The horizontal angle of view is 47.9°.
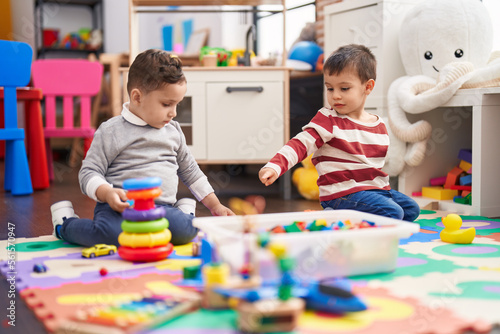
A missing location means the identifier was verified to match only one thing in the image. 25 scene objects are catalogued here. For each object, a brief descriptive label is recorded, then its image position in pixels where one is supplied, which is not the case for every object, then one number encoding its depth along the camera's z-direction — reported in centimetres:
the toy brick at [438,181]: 208
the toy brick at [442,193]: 197
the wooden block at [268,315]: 71
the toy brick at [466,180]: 193
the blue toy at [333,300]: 79
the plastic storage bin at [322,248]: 88
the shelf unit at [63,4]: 499
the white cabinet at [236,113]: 231
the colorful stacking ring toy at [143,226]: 110
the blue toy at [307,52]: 280
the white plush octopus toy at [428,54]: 194
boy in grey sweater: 128
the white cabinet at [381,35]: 213
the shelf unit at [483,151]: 174
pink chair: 317
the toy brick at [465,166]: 197
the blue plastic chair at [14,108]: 239
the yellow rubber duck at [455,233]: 130
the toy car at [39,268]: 105
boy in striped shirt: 151
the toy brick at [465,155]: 202
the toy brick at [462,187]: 191
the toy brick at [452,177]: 199
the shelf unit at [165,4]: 247
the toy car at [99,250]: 118
